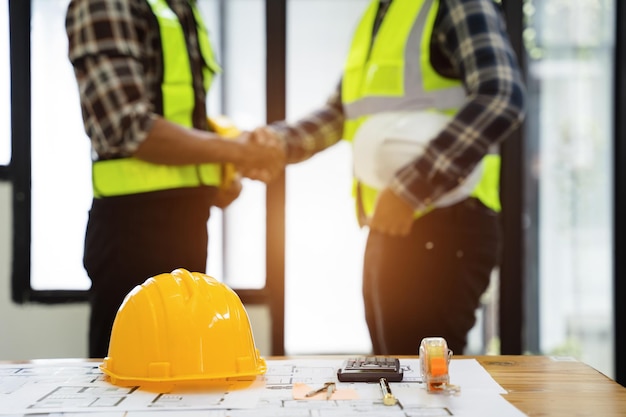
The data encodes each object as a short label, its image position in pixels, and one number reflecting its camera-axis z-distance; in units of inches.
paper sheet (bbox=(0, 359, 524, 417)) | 37.0
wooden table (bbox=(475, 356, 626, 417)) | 37.6
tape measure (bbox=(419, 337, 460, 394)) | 41.2
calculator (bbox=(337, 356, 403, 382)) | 44.1
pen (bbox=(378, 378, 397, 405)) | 38.5
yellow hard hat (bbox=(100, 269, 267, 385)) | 43.2
